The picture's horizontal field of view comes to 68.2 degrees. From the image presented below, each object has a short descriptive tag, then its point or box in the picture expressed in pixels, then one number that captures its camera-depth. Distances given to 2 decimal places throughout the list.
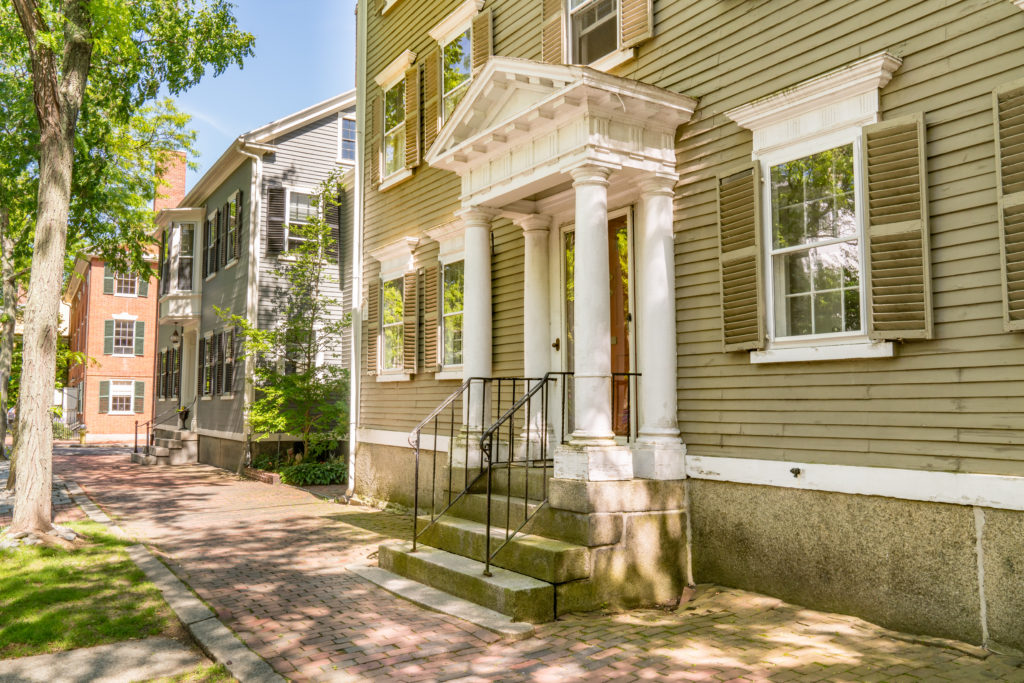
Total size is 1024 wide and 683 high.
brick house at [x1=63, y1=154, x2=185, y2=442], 34.22
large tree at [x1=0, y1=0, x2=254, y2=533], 8.39
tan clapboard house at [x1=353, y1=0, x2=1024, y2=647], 4.86
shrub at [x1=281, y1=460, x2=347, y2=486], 15.20
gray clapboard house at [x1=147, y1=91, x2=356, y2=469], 17.94
